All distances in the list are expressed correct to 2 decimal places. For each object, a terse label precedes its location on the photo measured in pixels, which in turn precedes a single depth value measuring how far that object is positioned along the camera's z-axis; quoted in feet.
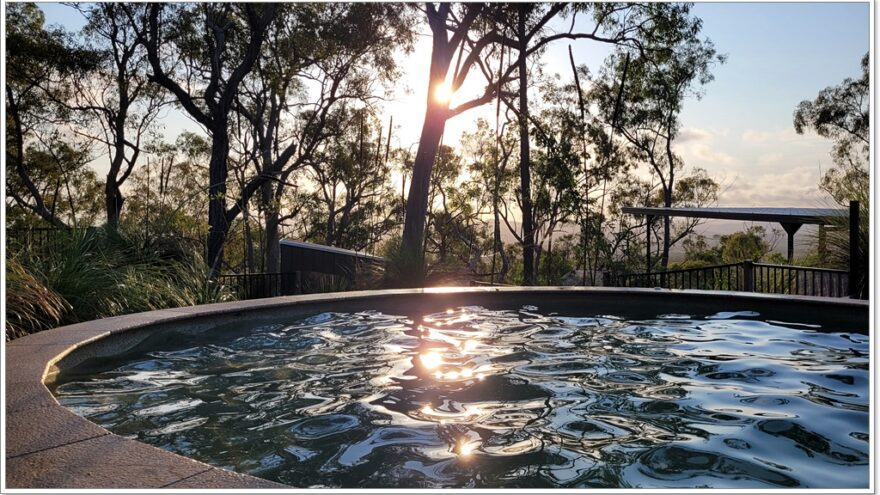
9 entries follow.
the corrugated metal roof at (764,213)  29.48
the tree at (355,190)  67.41
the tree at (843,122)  72.08
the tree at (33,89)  58.03
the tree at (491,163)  57.69
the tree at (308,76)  55.16
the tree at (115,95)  58.70
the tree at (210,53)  42.57
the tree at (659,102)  69.10
